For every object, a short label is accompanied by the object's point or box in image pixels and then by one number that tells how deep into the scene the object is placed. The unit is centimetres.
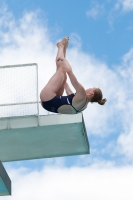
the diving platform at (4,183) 1340
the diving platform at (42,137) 1356
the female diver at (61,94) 806
